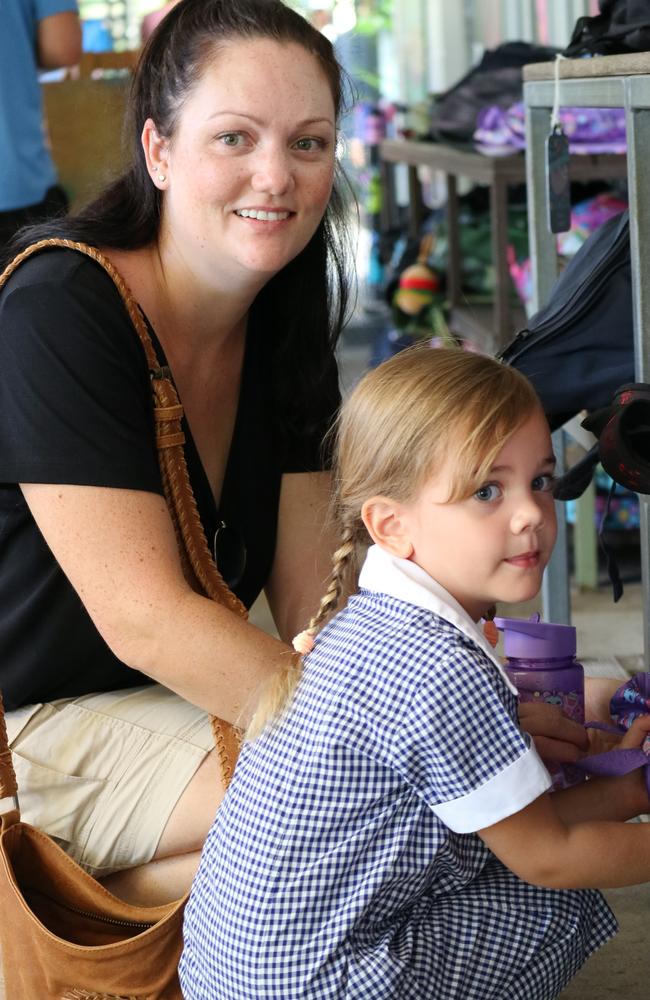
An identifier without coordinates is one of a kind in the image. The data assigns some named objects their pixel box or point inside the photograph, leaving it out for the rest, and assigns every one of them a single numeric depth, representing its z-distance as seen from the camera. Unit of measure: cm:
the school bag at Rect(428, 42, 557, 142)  412
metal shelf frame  166
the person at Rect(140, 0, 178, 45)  534
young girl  130
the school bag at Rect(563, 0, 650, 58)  192
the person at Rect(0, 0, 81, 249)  321
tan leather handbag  151
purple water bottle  160
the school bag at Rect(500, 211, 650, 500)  188
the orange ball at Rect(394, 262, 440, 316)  471
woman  159
